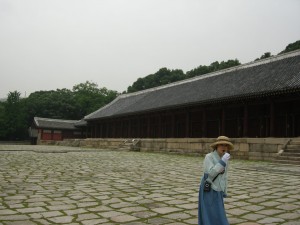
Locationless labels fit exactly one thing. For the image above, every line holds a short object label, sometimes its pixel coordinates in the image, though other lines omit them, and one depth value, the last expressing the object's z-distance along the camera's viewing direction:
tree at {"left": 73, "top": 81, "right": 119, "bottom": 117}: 62.56
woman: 3.65
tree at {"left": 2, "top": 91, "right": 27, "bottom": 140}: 51.19
